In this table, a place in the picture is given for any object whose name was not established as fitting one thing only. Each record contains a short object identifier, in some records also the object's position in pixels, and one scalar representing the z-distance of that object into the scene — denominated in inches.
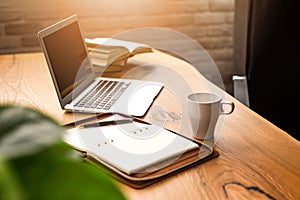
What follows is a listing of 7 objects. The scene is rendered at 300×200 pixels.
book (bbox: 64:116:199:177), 37.3
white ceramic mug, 43.4
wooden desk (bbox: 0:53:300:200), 34.4
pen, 46.2
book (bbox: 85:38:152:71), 70.6
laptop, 52.3
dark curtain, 65.9
